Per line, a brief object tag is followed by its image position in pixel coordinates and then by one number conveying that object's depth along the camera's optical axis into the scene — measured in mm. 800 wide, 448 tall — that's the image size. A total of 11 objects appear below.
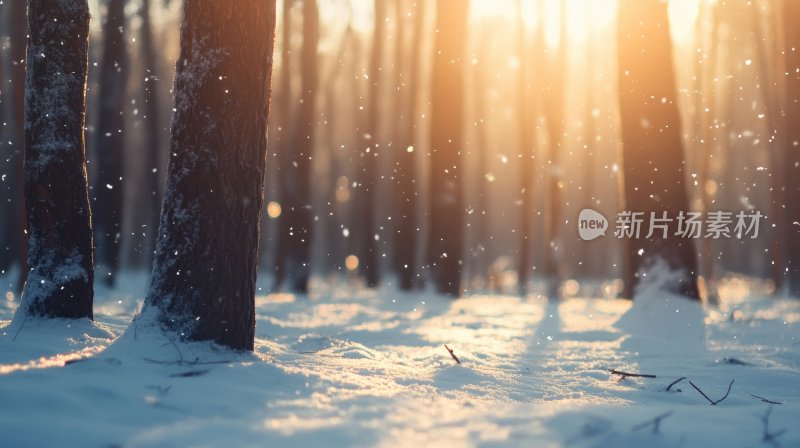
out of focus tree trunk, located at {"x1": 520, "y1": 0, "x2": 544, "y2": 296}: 20328
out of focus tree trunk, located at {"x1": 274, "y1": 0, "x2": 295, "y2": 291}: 16797
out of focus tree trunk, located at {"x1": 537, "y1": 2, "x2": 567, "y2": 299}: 18828
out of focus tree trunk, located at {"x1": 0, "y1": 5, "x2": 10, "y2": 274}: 22312
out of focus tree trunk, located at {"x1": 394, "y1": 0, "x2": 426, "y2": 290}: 16023
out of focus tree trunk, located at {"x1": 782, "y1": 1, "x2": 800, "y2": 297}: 13672
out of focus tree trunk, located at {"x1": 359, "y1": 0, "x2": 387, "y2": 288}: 19297
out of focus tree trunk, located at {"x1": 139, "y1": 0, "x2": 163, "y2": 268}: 18828
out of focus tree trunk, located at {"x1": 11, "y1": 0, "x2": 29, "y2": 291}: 12508
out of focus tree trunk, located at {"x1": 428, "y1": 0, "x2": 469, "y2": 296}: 14016
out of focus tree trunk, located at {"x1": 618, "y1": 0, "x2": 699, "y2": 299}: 8609
